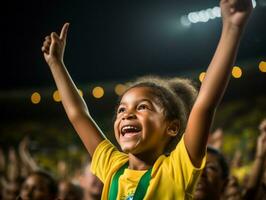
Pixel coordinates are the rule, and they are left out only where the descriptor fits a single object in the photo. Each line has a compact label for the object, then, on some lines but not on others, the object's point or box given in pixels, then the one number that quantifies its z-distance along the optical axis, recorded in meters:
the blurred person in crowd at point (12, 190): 5.50
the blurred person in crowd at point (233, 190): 4.10
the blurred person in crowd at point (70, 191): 4.18
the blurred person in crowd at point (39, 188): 3.63
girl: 1.67
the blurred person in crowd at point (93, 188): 4.01
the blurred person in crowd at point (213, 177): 3.01
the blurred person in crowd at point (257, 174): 3.27
